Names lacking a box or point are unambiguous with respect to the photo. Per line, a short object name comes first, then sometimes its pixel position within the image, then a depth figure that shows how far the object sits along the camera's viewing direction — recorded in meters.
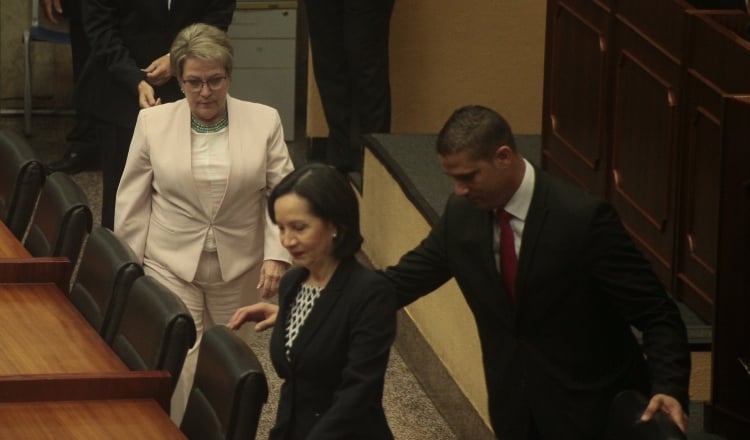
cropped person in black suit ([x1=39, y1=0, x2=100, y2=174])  16.03
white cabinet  17.48
